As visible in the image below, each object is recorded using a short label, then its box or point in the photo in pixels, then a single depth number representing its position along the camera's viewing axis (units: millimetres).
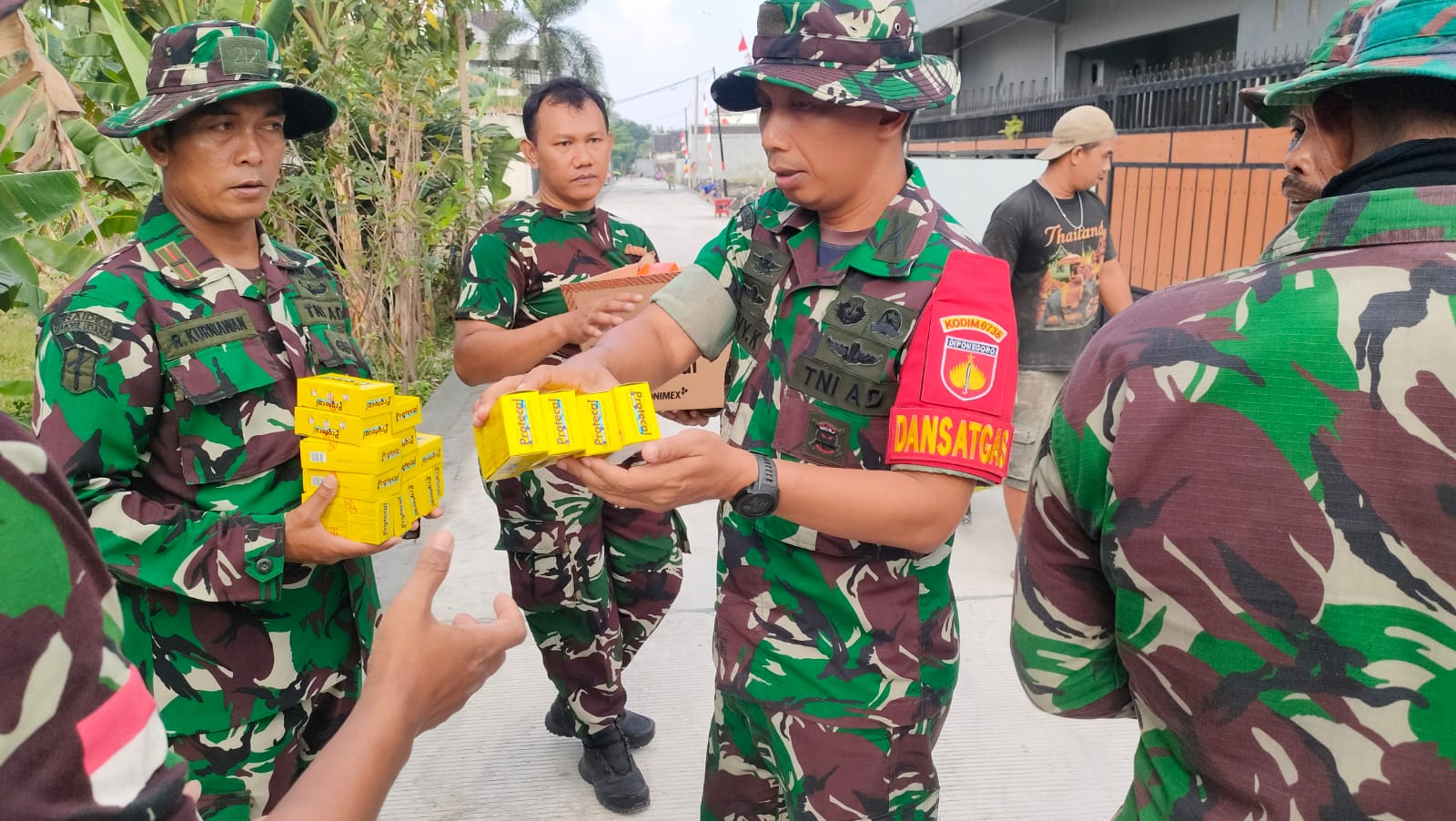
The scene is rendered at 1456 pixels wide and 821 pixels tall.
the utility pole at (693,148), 50606
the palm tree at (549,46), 34969
